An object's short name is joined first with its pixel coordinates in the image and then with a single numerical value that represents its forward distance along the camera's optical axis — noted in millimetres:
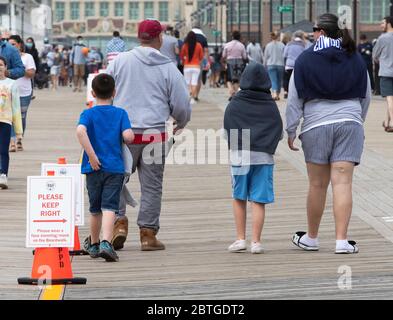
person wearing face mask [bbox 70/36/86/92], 48219
